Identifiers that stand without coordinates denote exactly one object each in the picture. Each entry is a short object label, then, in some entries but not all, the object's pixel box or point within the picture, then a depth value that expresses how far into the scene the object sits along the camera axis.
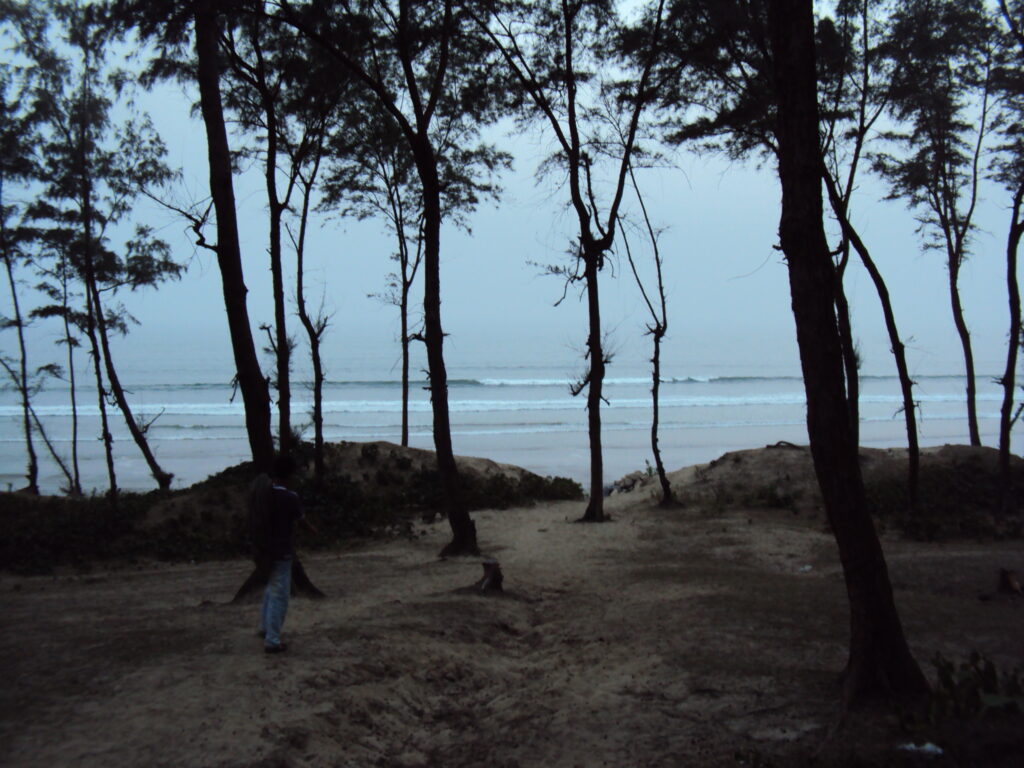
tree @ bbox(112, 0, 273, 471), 9.70
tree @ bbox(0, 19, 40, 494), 20.86
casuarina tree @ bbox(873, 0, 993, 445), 15.68
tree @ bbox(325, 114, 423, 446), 22.73
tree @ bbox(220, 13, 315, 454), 13.17
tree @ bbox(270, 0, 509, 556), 12.62
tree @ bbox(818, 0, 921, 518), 14.54
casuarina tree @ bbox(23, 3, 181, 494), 21.17
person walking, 7.14
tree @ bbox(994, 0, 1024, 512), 14.38
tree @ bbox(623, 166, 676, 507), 18.70
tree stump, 10.30
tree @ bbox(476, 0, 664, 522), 16.80
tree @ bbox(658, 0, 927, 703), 5.57
